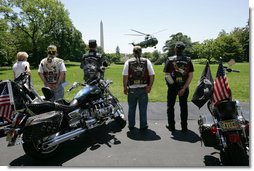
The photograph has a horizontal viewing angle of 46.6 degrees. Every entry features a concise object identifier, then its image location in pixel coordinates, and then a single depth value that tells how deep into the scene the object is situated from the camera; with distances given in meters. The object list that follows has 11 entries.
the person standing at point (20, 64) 6.67
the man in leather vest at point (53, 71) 5.91
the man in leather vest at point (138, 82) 5.54
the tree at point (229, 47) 44.59
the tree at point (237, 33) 58.24
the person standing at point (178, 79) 5.38
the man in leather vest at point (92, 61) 6.20
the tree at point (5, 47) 33.29
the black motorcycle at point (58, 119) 3.76
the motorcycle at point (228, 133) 3.53
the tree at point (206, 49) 64.94
